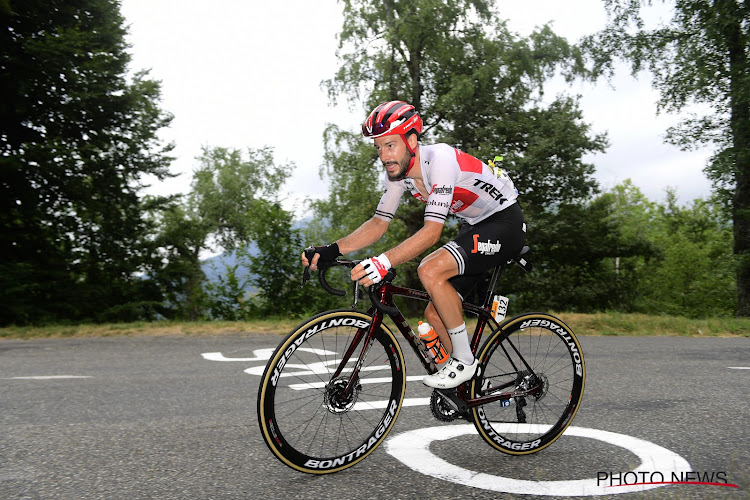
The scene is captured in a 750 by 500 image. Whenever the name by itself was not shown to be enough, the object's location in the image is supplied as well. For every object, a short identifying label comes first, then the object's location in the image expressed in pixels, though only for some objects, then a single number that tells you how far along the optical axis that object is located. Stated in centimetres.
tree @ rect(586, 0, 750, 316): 1708
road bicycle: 316
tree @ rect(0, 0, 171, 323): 1608
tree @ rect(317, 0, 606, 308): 2300
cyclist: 330
